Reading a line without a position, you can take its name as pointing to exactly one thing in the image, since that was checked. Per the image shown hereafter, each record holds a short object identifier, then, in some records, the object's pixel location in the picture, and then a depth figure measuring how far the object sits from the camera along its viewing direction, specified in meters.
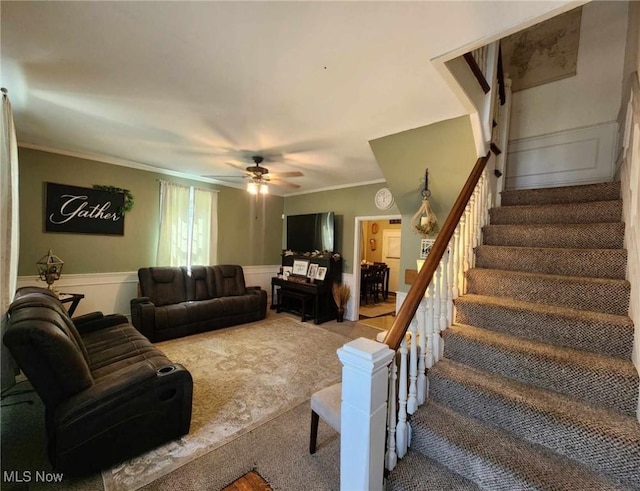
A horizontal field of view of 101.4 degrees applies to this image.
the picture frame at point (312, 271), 5.08
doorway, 6.91
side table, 3.09
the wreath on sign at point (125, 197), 3.93
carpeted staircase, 1.09
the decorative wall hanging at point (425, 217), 2.72
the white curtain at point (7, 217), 1.70
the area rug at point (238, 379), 1.74
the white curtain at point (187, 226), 4.45
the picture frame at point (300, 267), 5.28
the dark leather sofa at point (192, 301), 3.68
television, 5.12
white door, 7.84
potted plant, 4.94
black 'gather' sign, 3.51
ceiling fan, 3.19
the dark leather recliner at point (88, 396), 1.47
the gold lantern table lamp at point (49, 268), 3.19
